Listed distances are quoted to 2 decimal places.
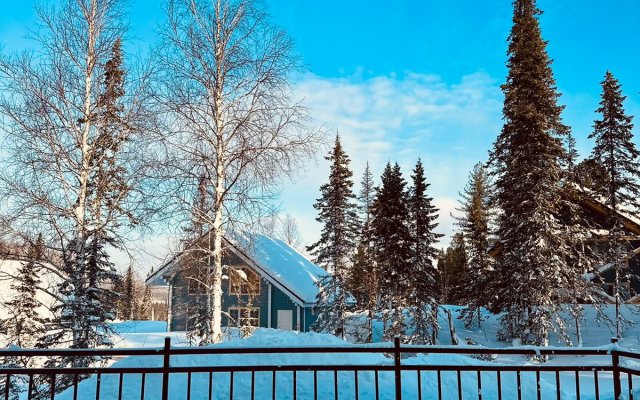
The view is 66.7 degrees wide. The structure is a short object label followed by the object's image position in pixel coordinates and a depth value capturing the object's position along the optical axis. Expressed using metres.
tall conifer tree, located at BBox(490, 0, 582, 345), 20.84
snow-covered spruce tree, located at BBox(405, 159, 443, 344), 25.27
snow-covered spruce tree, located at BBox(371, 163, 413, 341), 25.36
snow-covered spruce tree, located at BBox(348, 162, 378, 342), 27.16
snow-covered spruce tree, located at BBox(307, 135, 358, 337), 26.73
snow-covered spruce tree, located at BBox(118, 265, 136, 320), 15.12
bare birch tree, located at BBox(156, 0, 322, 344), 13.35
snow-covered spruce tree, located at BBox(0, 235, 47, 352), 12.37
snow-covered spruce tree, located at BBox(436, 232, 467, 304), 46.15
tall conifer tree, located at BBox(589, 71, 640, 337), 26.39
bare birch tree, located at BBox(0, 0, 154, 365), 12.70
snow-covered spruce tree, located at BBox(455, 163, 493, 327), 28.31
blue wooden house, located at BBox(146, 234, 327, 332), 28.19
